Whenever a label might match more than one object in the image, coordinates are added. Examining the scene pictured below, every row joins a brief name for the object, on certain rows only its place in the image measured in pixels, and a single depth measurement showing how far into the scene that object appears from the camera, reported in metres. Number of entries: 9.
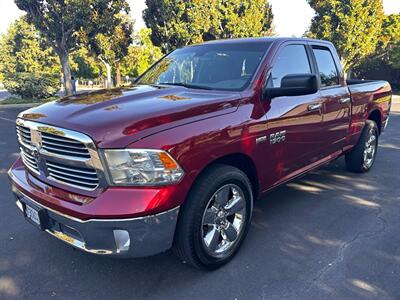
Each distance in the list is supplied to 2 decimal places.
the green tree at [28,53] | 47.12
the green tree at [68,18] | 17.33
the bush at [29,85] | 17.83
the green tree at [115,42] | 19.42
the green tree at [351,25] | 23.78
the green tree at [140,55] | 41.21
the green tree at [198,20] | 20.30
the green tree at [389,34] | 27.20
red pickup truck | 2.40
